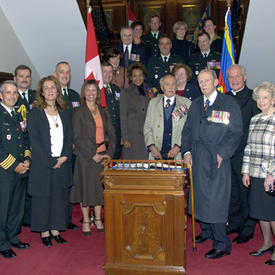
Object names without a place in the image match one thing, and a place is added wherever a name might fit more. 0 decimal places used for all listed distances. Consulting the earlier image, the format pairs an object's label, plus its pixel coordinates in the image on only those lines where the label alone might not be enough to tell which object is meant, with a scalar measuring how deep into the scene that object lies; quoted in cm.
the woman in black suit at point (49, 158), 319
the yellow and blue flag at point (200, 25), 641
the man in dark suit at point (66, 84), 368
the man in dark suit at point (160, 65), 440
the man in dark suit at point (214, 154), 281
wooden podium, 241
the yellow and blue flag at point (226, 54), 418
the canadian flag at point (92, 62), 386
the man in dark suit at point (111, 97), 392
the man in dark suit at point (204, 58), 452
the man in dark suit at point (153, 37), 525
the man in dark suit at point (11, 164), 306
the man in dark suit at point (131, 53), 467
